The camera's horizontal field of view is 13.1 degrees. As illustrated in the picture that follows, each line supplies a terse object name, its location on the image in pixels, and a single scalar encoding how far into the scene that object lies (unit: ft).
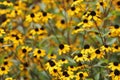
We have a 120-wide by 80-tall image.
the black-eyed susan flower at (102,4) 17.91
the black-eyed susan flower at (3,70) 18.31
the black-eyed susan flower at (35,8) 25.34
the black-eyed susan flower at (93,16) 16.88
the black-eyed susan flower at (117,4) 20.77
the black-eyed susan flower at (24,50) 19.58
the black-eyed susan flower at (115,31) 17.27
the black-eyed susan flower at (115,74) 15.77
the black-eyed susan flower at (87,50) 17.03
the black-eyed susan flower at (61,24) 23.37
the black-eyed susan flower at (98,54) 16.97
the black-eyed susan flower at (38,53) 18.91
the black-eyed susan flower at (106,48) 16.94
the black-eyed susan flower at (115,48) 17.56
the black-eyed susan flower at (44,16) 20.17
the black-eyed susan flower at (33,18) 20.19
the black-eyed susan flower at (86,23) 17.43
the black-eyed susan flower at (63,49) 18.44
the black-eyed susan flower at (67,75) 16.46
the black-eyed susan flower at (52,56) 19.43
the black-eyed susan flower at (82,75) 16.62
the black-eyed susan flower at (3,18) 29.70
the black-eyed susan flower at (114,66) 16.38
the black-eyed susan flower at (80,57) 16.80
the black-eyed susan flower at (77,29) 17.89
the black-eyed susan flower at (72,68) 17.31
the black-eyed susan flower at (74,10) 19.50
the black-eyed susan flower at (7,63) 19.34
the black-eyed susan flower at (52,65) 16.91
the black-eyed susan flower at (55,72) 16.94
